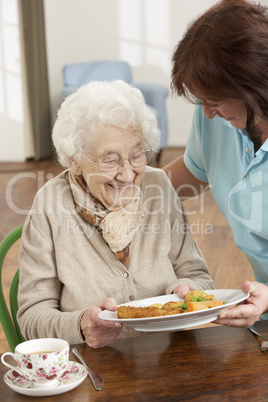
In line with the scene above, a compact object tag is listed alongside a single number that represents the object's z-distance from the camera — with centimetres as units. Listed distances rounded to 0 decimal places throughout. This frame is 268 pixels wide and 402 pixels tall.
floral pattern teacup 169
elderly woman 213
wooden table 170
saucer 170
